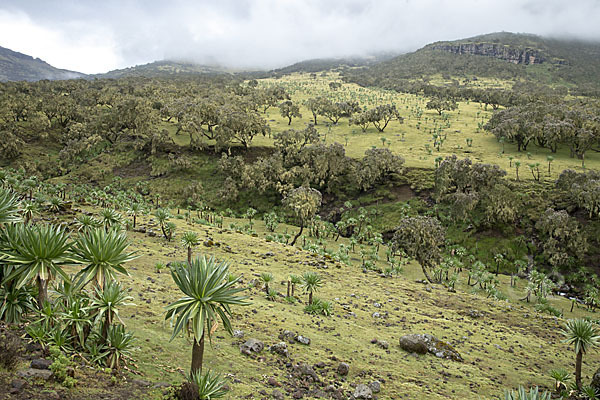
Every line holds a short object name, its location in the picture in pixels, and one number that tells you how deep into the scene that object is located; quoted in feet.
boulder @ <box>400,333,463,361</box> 53.52
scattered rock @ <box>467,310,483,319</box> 78.33
